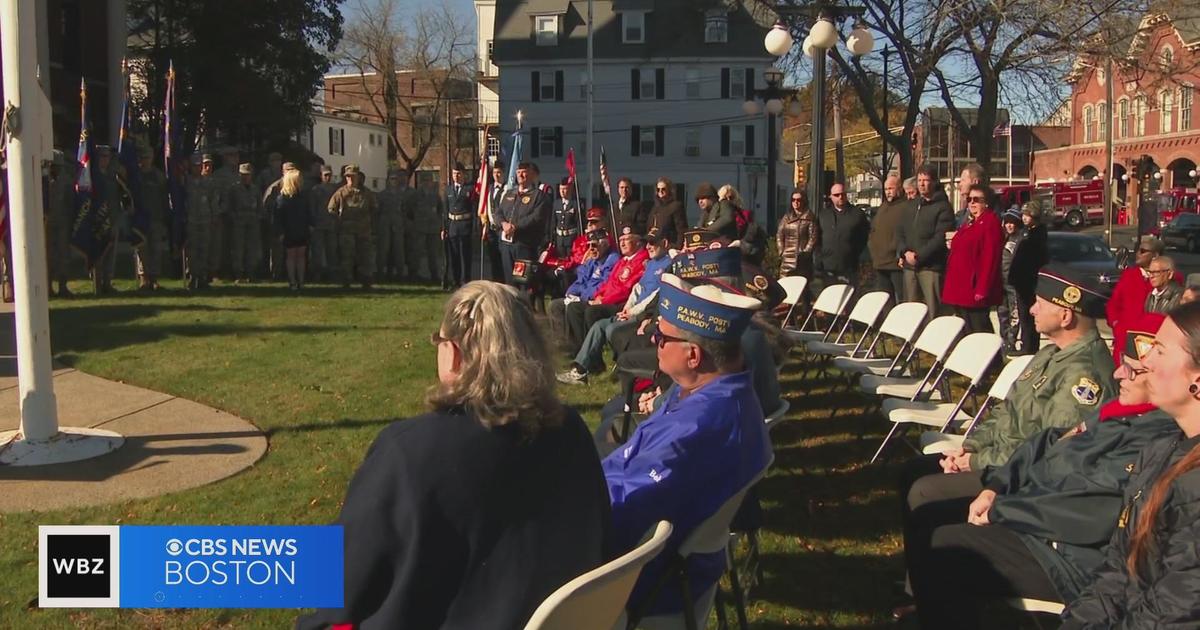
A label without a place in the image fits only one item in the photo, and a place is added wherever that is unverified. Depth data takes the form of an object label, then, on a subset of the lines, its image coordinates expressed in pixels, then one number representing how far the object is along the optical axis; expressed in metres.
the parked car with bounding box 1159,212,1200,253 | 37.47
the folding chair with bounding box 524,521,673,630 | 2.32
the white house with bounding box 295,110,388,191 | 65.50
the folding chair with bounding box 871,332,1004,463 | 6.23
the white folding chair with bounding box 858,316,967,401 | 7.08
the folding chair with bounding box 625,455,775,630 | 3.27
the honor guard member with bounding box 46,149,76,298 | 13.65
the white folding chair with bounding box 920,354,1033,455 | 5.48
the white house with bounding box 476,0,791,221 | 52.47
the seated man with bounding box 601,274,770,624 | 3.31
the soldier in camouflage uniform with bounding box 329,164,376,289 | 15.89
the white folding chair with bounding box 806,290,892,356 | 9.09
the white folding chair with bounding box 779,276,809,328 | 11.05
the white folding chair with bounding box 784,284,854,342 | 9.85
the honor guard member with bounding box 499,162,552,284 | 13.55
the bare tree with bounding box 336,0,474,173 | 61.81
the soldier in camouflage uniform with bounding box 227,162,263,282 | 15.55
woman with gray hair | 2.39
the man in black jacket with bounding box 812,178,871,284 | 13.39
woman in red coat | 9.55
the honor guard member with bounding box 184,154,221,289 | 14.78
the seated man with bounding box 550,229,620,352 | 10.54
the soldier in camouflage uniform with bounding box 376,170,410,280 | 17.28
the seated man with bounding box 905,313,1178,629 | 3.65
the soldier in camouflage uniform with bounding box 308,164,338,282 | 16.12
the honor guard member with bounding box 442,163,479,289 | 16.11
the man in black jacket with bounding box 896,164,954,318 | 10.63
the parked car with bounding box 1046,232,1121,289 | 19.56
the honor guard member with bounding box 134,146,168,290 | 14.20
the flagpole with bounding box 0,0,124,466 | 5.98
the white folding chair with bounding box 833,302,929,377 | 8.09
